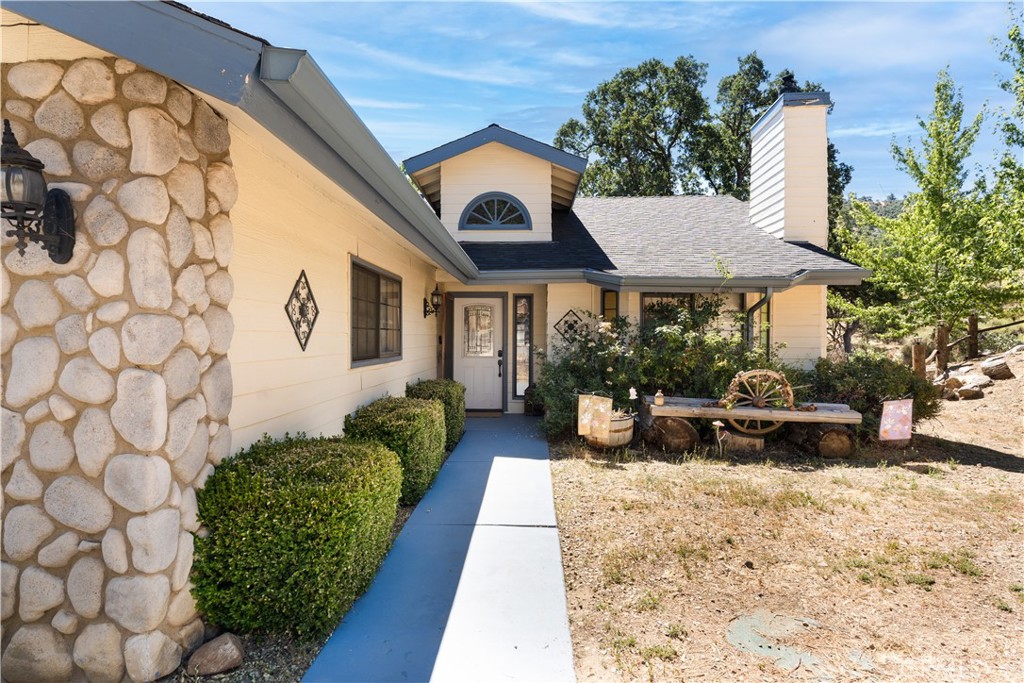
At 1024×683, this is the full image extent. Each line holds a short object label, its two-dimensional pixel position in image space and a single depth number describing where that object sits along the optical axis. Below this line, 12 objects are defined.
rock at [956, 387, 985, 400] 9.88
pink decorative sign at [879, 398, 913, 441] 6.15
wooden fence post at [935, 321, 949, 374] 11.03
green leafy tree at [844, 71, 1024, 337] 9.96
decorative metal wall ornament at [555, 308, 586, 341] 8.41
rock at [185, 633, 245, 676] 2.23
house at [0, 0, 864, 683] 2.11
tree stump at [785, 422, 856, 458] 6.19
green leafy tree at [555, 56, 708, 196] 22.27
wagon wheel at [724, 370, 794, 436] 6.27
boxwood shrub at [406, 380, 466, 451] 6.37
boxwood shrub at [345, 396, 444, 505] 4.23
